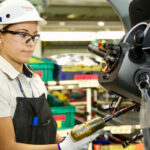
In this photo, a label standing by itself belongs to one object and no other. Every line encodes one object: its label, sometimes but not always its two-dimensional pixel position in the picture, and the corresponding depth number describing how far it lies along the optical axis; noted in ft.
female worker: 4.84
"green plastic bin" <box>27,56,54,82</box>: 10.68
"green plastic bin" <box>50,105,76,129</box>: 9.71
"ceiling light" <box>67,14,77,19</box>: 13.38
